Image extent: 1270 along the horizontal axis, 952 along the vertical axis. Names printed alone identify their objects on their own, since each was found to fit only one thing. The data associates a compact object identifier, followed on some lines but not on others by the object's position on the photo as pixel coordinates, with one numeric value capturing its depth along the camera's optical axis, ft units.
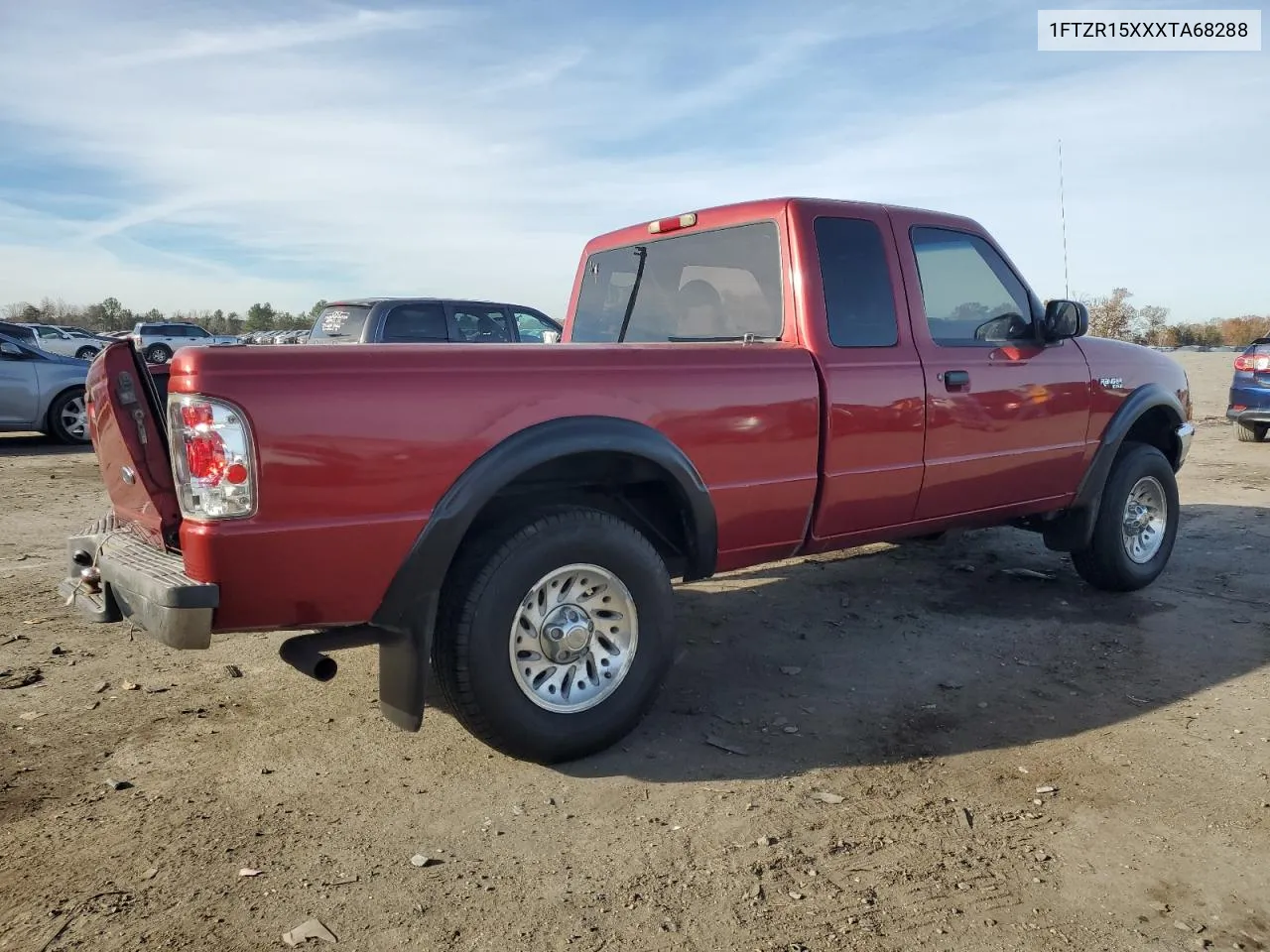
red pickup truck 8.86
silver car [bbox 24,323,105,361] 96.12
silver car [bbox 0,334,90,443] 37.35
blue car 35.86
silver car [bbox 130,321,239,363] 100.22
